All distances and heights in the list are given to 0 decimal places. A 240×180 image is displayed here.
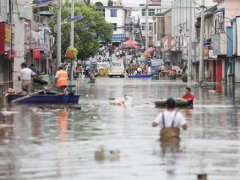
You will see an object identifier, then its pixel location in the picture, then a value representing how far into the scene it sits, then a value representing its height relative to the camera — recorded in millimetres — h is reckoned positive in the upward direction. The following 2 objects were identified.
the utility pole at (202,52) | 78062 +682
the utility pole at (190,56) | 87950 +279
